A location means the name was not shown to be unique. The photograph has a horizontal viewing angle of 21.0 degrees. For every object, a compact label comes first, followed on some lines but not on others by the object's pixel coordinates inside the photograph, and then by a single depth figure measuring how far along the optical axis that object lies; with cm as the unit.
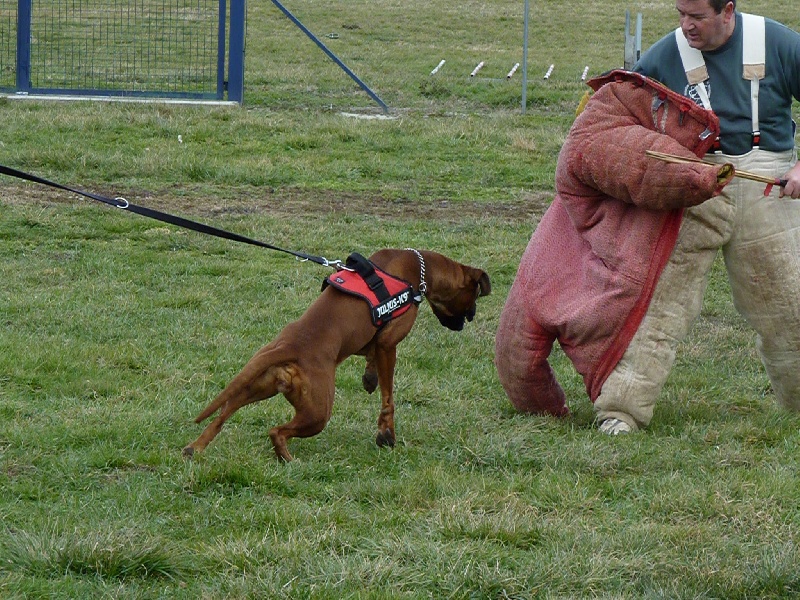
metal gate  2887
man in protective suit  1017
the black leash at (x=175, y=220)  956
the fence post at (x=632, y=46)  2465
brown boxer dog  924
